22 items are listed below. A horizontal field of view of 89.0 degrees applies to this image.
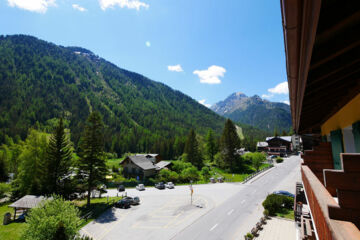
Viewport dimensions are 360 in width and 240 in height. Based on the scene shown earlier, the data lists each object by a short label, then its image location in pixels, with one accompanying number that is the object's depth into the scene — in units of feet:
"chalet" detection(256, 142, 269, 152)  315.25
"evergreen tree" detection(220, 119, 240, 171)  190.80
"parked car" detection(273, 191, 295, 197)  89.18
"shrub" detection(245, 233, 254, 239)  54.04
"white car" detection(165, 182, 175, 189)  130.56
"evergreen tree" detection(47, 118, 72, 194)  103.09
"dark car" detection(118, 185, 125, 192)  132.40
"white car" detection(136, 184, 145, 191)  129.90
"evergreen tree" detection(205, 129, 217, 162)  240.53
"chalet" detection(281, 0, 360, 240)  4.35
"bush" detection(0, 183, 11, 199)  118.40
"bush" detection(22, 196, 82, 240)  44.77
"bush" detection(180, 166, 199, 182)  149.68
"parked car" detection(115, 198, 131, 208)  91.56
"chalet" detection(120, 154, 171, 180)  166.88
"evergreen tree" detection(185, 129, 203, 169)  203.82
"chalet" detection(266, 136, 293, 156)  287.89
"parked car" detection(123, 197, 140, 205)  94.47
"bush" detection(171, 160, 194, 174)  183.67
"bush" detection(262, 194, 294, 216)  74.28
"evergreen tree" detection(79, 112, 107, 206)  97.40
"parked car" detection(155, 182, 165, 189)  131.23
